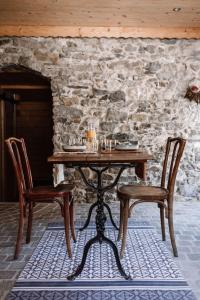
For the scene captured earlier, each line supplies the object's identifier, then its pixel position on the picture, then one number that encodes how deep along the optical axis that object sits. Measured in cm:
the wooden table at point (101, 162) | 224
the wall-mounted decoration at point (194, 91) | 444
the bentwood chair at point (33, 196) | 249
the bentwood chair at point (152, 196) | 248
